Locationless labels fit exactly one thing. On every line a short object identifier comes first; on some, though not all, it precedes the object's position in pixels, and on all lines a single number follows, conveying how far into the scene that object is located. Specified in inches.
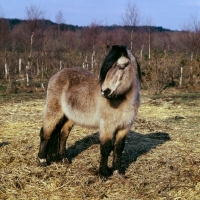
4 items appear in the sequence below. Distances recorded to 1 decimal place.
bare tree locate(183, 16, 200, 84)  863.1
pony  167.8
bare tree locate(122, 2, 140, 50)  933.0
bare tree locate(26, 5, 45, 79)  873.5
